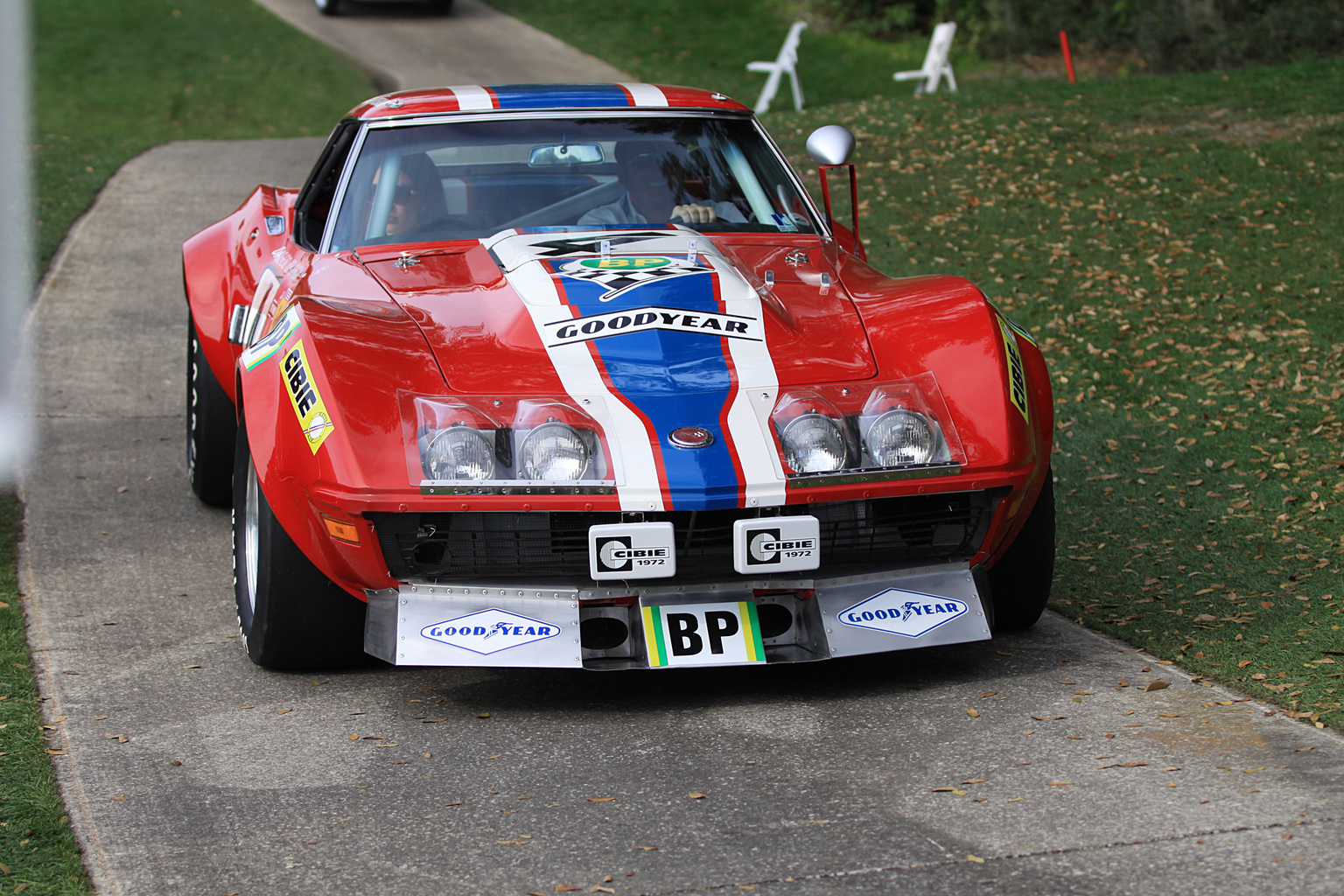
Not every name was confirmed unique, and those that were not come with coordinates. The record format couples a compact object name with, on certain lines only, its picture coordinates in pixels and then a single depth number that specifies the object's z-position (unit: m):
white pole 13.30
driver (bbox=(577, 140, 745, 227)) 9.65
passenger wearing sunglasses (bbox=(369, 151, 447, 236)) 9.39
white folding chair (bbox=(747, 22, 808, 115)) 32.69
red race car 6.88
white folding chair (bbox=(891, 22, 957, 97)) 33.62
